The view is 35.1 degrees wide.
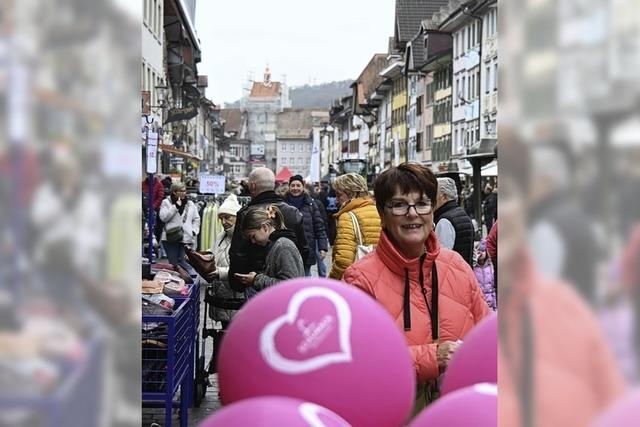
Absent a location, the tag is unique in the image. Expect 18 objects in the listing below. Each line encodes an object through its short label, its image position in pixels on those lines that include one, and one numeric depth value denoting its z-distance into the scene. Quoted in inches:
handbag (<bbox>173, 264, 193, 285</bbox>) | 279.7
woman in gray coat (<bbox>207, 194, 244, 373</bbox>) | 264.4
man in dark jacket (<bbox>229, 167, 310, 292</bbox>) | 251.8
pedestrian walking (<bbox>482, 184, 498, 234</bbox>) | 952.3
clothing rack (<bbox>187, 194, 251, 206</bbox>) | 889.5
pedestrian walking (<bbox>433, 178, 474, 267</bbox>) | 275.9
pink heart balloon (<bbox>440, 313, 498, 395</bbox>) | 96.5
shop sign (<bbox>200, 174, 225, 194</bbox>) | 981.8
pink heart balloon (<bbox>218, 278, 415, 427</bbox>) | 90.8
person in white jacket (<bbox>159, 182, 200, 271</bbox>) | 636.7
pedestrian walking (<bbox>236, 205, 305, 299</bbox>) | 233.3
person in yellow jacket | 266.2
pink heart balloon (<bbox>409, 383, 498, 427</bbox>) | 76.6
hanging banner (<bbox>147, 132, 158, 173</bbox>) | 603.2
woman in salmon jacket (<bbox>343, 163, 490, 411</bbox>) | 123.6
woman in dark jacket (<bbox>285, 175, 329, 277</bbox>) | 480.1
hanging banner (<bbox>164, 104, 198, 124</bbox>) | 1255.5
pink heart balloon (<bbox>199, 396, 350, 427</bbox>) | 73.8
